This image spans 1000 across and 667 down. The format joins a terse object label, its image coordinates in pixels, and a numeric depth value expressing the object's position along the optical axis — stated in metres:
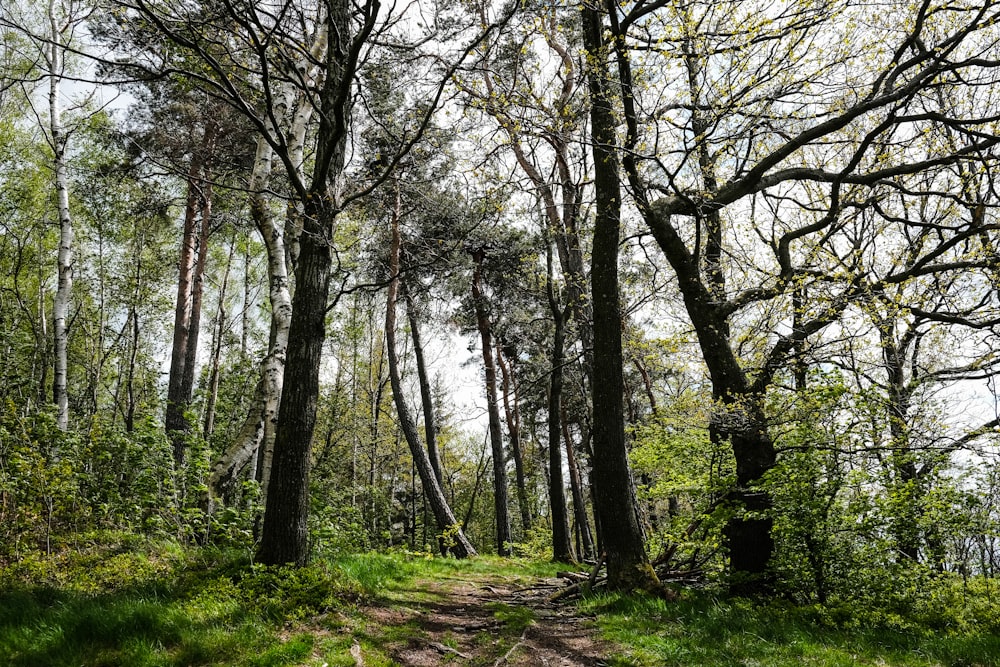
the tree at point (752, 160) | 6.04
